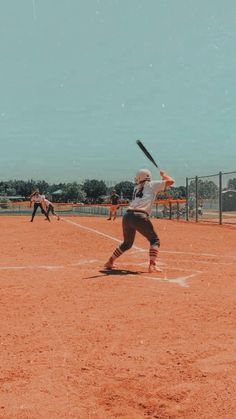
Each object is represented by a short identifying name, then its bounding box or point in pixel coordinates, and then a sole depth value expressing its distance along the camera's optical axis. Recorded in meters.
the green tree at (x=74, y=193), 158.84
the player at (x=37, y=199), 26.81
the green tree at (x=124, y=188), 153.18
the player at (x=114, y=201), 30.05
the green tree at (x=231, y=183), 27.02
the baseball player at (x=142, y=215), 8.84
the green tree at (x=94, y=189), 173.38
